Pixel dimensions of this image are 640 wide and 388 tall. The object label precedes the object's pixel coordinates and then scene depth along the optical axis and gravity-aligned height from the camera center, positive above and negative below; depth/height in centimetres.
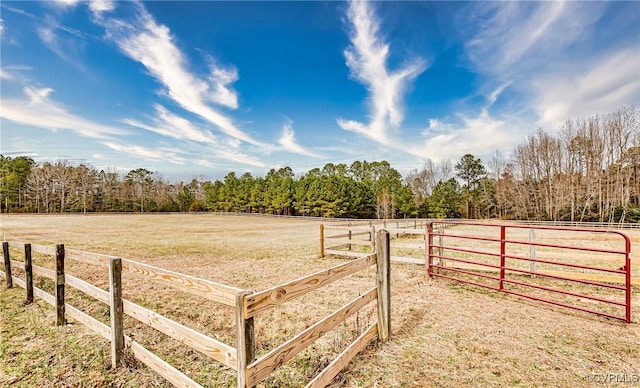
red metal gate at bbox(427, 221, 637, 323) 506 -242
